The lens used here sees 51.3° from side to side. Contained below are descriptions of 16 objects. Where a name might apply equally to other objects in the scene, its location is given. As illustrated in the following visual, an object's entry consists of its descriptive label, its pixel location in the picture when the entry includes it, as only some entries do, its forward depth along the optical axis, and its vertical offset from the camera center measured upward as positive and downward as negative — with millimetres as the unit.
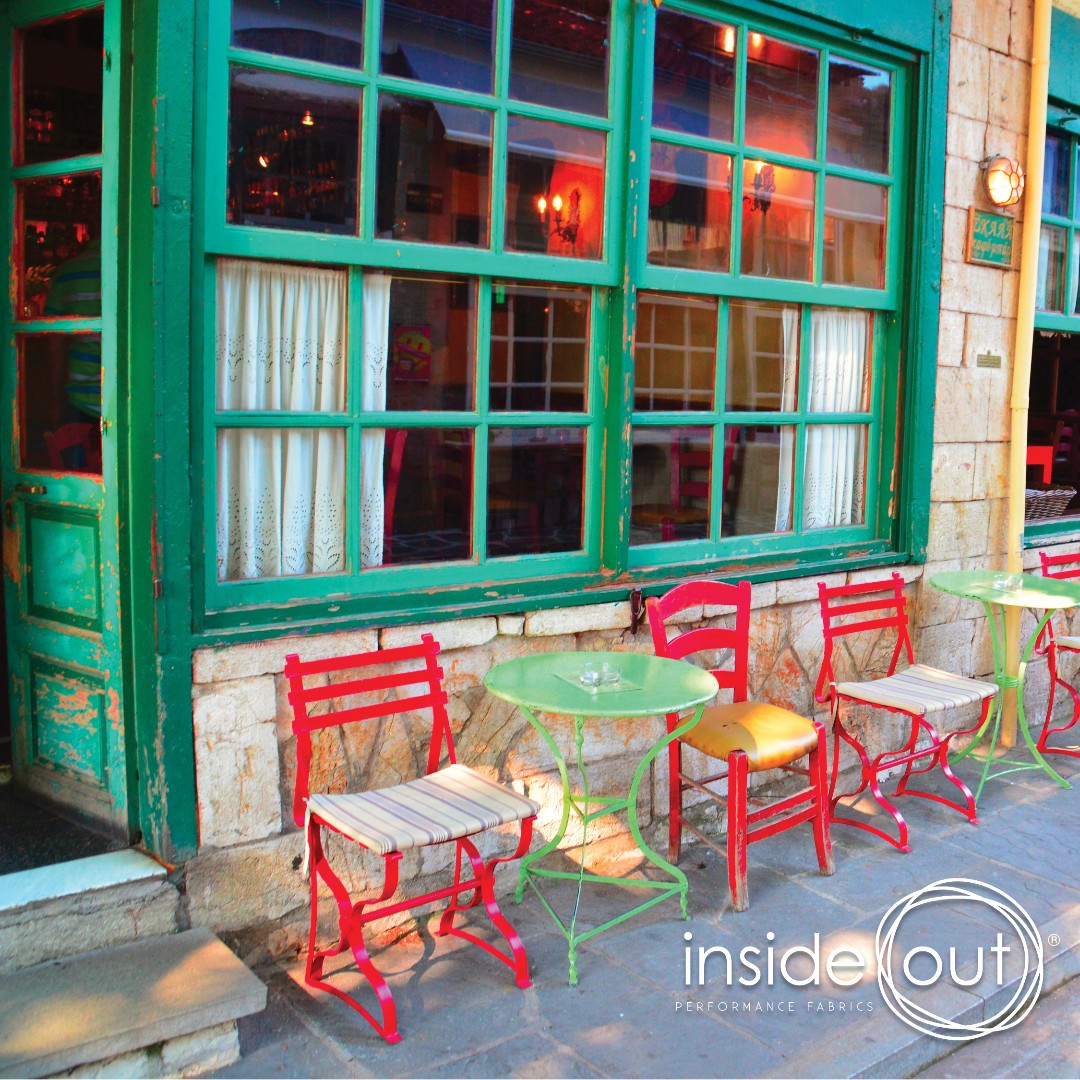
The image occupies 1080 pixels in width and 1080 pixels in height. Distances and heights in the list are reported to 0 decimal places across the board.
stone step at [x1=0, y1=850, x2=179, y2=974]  3047 -1372
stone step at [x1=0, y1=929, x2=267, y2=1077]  2730 -1507
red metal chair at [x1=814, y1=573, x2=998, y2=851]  4449 -1038
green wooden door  3500 -55
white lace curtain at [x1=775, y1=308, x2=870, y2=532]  5055 +18
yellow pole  5566 +590
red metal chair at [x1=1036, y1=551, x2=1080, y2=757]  5609 -1044
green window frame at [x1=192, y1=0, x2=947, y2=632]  3471 +443
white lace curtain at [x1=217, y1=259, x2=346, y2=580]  3529 -36
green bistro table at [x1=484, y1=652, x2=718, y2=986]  3221 -787
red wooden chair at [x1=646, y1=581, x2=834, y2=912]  3787 -1063
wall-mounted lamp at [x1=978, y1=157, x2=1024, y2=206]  5402 +1238
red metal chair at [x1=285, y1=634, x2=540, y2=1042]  3061 -1090
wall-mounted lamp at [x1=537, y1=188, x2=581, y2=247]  4141 +761
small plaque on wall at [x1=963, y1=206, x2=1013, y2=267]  5426 +963
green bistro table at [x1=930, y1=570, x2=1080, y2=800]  4836 -690
